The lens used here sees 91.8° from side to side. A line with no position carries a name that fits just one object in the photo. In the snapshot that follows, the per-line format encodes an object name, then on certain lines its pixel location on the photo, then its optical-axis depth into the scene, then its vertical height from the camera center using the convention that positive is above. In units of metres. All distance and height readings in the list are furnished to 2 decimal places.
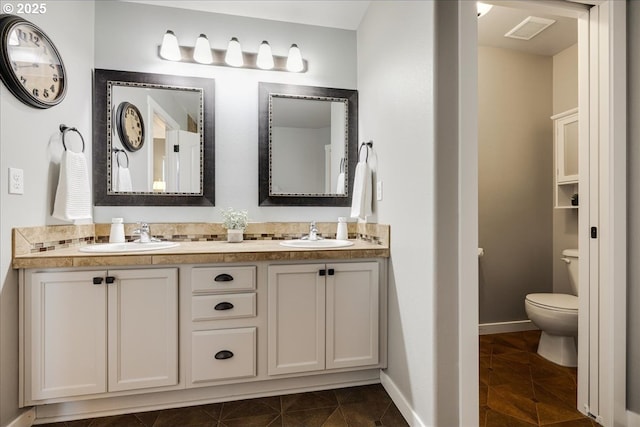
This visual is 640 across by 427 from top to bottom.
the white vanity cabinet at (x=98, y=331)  1.46 -0.57
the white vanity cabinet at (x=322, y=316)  1.70 -0.58
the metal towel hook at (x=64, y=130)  1.73 +0.47
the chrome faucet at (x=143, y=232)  1.95 -0.12
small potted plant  2.06 -0.07
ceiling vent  2.20 +1.38
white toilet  1.96 -0.70
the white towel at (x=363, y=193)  2.04 +0.14
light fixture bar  2.13 +1.10
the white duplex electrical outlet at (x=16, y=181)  1.41 +0.15
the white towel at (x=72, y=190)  1.67 +0.13
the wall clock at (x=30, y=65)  1.38 +0.73
